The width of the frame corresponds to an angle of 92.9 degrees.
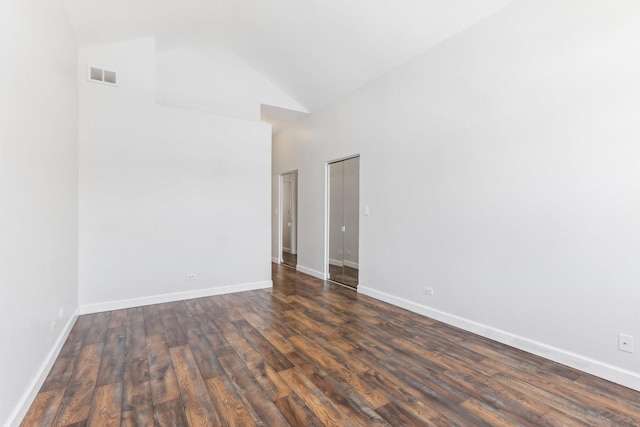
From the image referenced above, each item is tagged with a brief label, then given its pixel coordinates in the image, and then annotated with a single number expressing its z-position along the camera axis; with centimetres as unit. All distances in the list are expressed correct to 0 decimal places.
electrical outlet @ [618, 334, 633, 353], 215
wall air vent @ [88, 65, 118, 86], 371
